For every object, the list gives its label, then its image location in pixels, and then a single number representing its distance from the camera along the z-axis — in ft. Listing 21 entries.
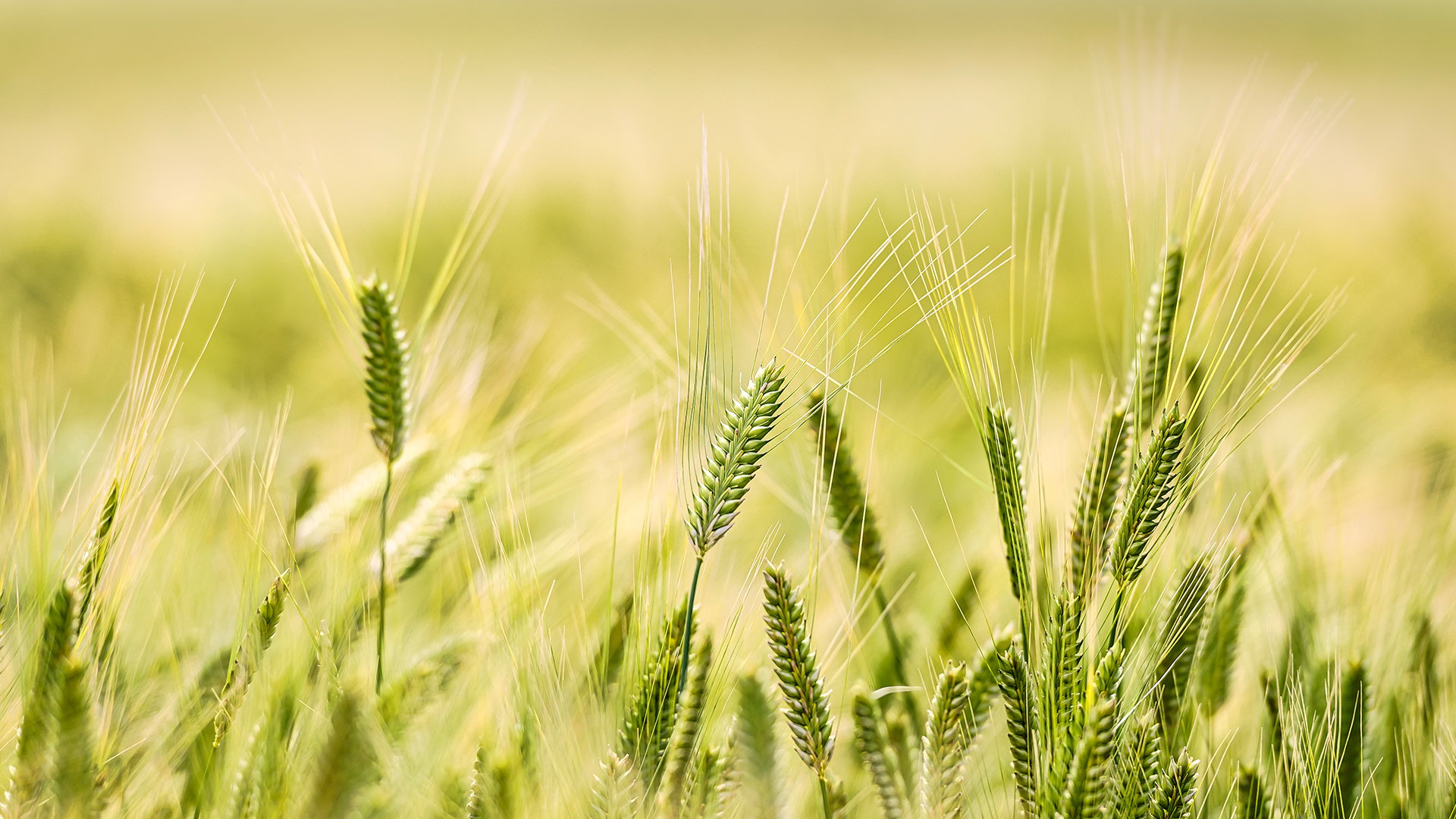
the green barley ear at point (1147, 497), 4.13
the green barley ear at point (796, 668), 4.15
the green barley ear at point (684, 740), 4.23
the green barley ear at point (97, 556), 4.21
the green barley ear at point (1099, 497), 4.23
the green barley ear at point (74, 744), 4.08
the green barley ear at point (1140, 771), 4.14
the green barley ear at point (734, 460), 4.16
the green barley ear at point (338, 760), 4.12
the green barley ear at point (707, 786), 4.24
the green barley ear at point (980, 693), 4.30
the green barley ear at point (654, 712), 4.19
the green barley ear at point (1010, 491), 4.18
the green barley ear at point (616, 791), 4.15
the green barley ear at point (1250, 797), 4.22
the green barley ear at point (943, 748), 4.18
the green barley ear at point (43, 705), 4.12
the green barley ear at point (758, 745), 4.34
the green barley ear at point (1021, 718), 4.15
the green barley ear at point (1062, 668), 4.12
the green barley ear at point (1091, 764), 4.05
